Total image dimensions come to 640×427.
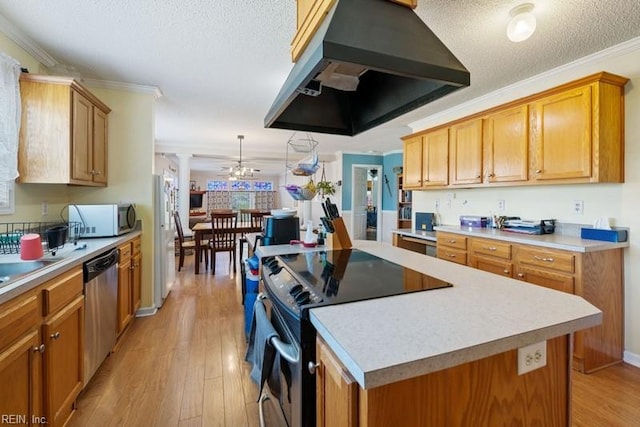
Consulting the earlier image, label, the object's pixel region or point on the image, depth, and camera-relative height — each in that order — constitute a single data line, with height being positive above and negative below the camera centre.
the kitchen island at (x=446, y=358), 0.65 -0.33
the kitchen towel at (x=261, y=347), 1.05 -0.51
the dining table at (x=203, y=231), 4.64 -0.30
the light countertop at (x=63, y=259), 1.13 -0.26
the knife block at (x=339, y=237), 1.91 -0.16
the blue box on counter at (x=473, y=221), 3.17 -0.08
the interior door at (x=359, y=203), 6.98 +0.24
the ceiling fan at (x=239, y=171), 5.27 +1.01
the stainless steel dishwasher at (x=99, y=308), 1.75 -0.63
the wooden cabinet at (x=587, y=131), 2.09 +0.63
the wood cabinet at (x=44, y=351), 1.10 -0.61
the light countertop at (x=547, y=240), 1.99 -0.20
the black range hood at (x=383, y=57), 0.95 +0.58
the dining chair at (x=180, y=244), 4.68 -0.52
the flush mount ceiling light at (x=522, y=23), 1.69 +1.11
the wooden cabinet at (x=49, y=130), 2.07 +0.59
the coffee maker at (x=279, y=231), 2.20 -0.14
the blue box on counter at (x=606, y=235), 2.10 -0.15
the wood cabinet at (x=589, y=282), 1.98 -0.48
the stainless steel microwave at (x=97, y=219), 2.34 -0.06
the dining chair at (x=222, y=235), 4.74 -0.36
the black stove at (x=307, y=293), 0.91 -0.28
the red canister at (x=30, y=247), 1.51 -0.19
